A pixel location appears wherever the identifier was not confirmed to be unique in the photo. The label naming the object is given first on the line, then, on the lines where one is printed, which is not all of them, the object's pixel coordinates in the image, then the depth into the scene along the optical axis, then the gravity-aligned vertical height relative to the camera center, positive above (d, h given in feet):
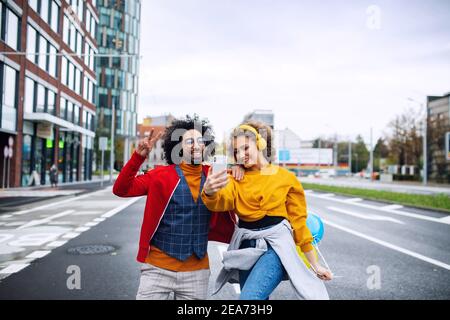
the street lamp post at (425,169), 114.82 -0.81
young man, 7.87 -1.29
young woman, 7.25 -1.23
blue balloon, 8.79 -1.45
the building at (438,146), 136.98 +7.99
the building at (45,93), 73.77 +14.94
